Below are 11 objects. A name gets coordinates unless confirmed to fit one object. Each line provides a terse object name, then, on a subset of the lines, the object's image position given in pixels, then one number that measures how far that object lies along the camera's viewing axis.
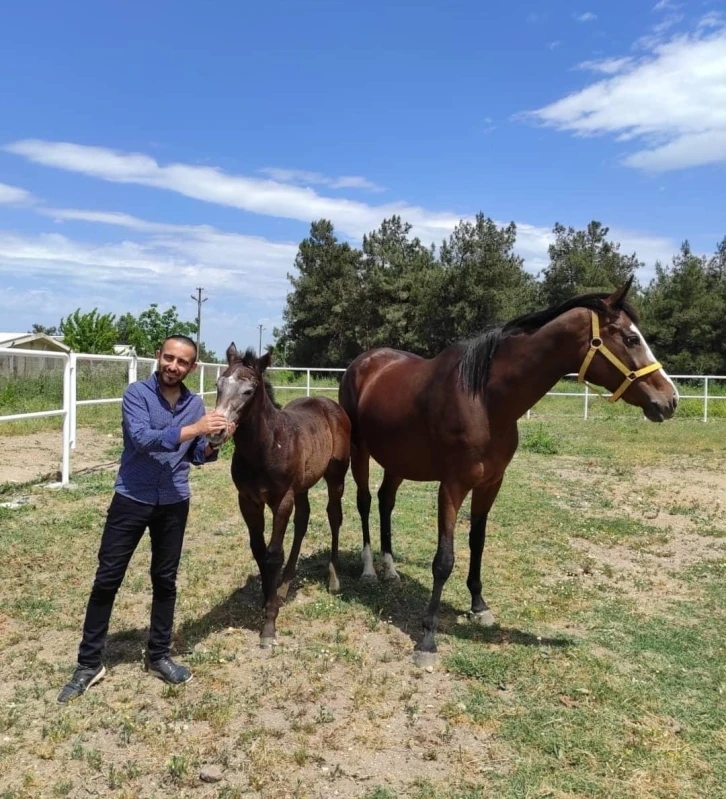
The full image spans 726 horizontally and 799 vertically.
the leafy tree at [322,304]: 37.16
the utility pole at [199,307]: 51.16
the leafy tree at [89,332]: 32.84
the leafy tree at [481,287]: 33.72
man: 3.11
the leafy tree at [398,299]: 35.41
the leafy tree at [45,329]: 76.55
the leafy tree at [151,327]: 42.66
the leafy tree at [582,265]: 37.62
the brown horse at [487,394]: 3.48
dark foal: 3.48
